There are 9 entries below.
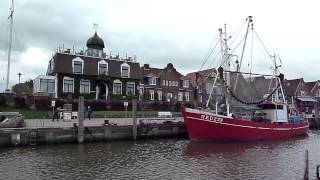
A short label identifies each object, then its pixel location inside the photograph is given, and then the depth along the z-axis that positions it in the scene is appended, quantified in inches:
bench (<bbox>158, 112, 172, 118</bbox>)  1327.0
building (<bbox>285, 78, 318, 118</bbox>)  2250.2
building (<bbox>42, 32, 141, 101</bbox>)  1638.2
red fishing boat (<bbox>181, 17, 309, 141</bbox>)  952.2
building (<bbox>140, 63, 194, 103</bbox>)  1990.2
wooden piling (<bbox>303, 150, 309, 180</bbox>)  417.9
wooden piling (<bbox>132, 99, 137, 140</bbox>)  983.8
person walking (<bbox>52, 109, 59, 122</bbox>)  1128.8
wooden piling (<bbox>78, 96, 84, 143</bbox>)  889.1
